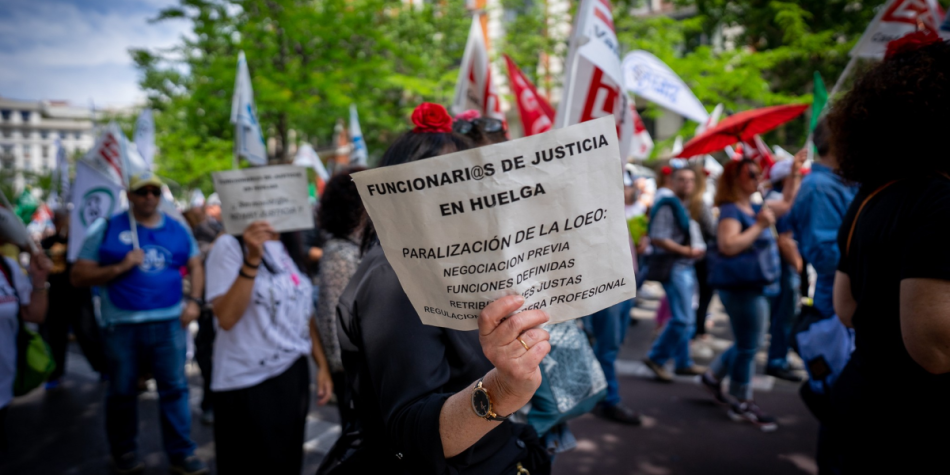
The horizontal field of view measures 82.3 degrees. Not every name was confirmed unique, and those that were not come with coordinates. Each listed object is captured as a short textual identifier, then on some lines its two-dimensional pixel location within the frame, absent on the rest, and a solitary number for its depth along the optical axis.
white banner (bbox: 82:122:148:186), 4.09
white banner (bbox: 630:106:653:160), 5.91
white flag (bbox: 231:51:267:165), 3.84
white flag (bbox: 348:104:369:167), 7.21
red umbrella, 3.81
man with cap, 3.66
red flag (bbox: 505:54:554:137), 4.30
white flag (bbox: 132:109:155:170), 5.22
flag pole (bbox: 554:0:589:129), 3.18
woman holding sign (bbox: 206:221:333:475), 2.57
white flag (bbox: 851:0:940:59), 3.65
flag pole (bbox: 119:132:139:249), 3.74
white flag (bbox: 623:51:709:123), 4.43
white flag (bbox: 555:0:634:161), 3.13
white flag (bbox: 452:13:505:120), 4.14
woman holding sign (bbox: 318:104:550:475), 1.07
